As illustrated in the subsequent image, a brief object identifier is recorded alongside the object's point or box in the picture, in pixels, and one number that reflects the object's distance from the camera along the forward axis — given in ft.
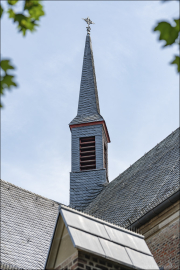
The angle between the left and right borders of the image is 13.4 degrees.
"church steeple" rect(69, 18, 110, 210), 103.23
